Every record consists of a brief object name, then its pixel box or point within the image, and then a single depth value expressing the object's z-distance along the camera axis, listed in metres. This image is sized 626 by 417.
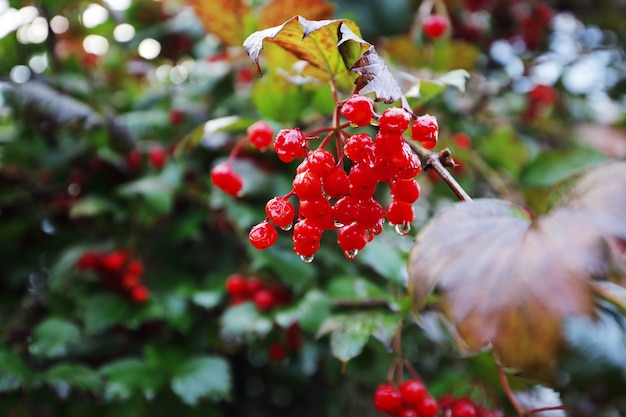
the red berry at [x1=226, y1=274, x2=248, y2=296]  0.34
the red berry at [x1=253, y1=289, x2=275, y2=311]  0.33
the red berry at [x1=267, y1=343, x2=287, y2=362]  0.34
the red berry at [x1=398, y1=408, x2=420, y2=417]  0.25
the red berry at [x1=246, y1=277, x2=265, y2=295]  0.34
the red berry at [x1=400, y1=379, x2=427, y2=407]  0.25
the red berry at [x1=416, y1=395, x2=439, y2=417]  0.25
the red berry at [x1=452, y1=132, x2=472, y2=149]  0.43
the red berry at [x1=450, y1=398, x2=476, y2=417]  0.26
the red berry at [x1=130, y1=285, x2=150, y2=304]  0.35
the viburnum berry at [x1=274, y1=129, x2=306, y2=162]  0.23
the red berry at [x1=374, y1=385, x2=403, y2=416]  0.26
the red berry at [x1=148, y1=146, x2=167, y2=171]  0.39
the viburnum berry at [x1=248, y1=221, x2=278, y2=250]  0.24
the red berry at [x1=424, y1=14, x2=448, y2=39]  0.40
